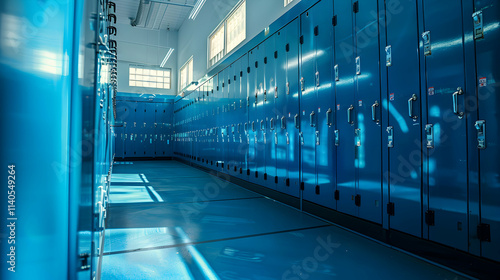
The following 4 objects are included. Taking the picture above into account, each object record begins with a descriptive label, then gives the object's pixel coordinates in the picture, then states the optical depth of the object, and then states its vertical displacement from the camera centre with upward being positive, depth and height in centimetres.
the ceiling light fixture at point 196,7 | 704 +345
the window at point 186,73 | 1423 +372
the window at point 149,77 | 1598 +384
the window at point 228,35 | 896 +377
